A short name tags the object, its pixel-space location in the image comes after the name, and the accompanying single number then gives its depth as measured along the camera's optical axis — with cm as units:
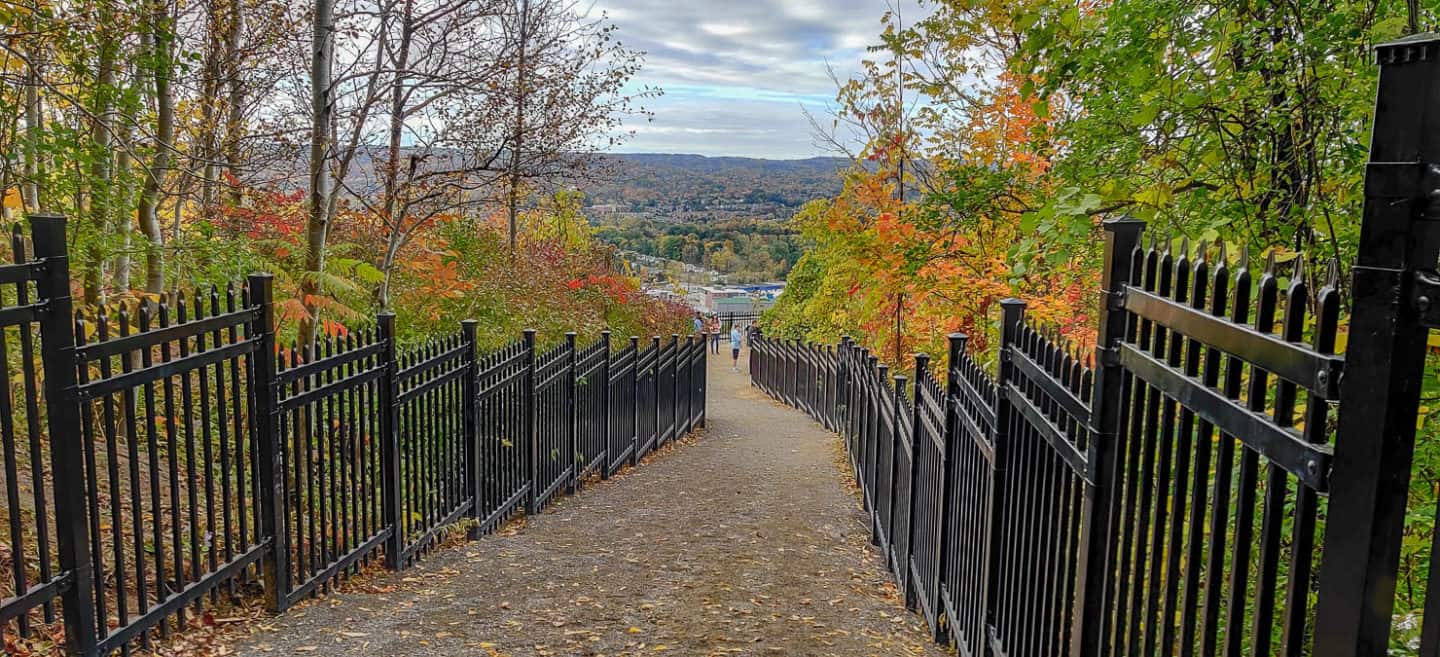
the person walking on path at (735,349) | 3241
